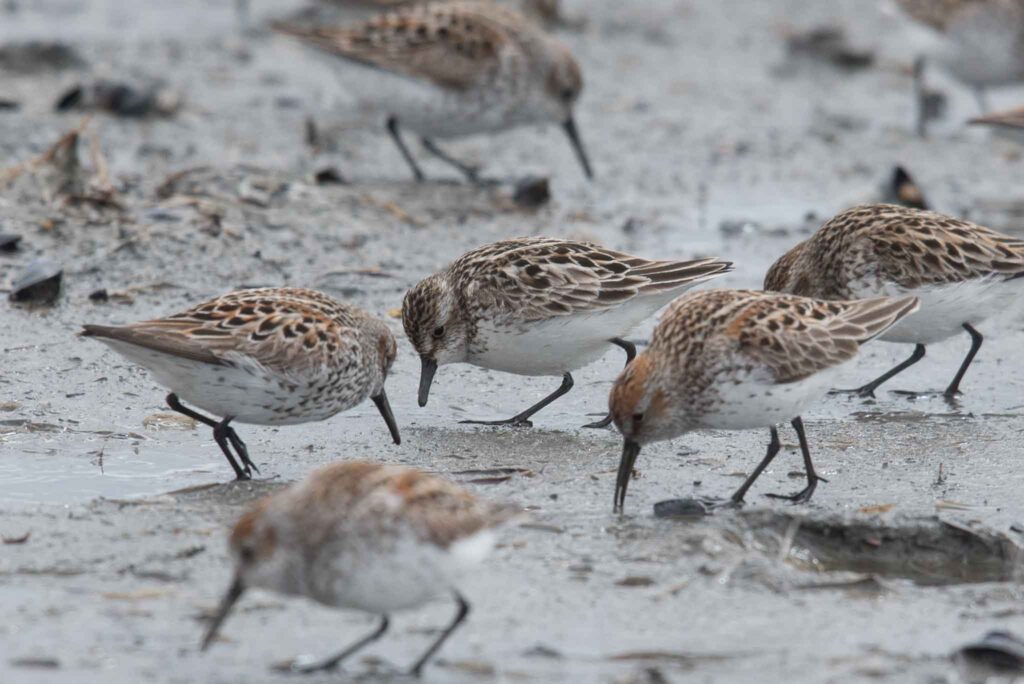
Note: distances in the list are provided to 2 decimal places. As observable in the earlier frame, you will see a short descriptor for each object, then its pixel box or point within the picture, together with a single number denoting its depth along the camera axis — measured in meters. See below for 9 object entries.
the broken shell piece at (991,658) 10.94
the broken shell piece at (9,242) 20.83
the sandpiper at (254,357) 13.95
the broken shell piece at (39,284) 18.91
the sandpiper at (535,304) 16.80
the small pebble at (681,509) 13.77
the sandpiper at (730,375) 14.05
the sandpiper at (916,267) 17.44
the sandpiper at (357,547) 10.37
